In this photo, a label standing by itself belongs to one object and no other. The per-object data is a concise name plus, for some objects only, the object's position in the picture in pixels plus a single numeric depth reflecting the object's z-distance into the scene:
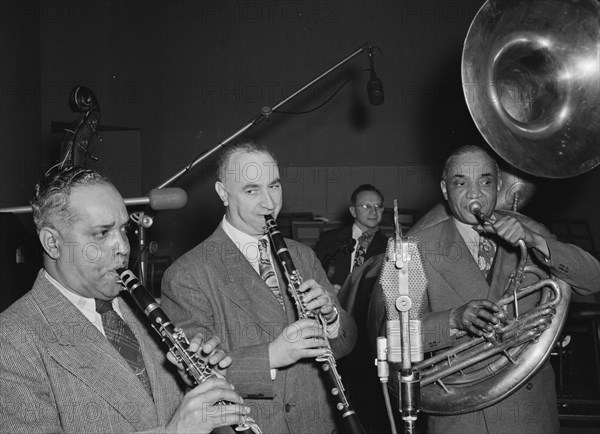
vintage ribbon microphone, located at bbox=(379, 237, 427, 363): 1.72
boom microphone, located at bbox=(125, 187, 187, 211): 2.62
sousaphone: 2.67
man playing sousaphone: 2.62
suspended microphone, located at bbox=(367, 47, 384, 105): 5.72
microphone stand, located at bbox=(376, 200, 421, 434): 1.68
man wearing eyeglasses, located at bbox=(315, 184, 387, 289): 5.71
